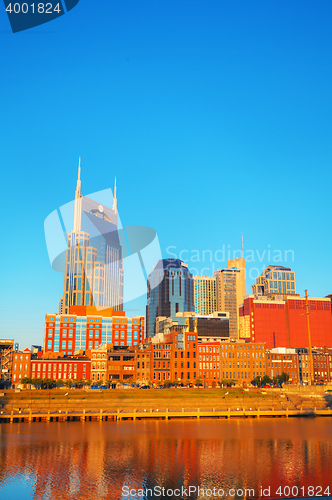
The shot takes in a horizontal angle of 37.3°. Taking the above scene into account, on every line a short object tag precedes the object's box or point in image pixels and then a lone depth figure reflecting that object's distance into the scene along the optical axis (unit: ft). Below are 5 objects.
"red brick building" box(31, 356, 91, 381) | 530.27
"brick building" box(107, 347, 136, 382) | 539.70
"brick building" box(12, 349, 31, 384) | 518.74
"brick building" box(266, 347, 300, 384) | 631.64
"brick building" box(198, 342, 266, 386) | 577.43
